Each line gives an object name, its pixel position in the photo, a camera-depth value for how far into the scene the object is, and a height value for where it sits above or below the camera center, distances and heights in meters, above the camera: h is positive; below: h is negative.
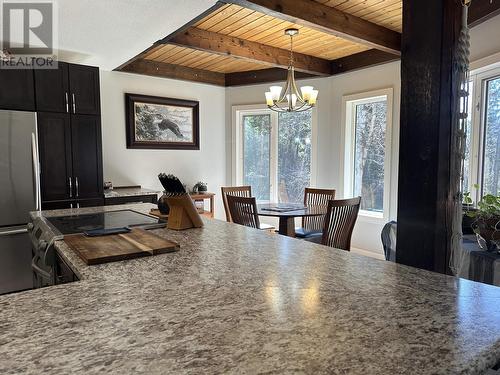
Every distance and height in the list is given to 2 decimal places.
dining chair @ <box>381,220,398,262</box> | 2.76 -0.59
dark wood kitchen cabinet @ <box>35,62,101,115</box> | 3.19 +0.73
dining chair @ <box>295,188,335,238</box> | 3.87 -0.46
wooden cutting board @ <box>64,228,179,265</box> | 1.30 -0.33
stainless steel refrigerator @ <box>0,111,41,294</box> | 2.89 -0.22
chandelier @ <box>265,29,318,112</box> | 3.29 +0.69
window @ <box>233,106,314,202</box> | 4.93 +0.20
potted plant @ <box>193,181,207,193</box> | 4.91 -0.31
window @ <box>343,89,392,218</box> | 4.18 +0.21
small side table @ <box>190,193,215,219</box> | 4.65 -0.43
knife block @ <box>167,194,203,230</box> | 1.84 -0.25
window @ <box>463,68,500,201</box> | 2.78 +0.26
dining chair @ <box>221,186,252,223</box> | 4.20 -0.30
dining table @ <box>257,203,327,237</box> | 3.42 -0.47
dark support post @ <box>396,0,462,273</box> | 1.19 +0.14
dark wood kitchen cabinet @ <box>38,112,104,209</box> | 3.23 +0.06
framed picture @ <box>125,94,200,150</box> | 4.43 +0.58
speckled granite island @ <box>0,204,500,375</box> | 0.65 -0.36
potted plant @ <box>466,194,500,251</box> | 1.90 -0.30
